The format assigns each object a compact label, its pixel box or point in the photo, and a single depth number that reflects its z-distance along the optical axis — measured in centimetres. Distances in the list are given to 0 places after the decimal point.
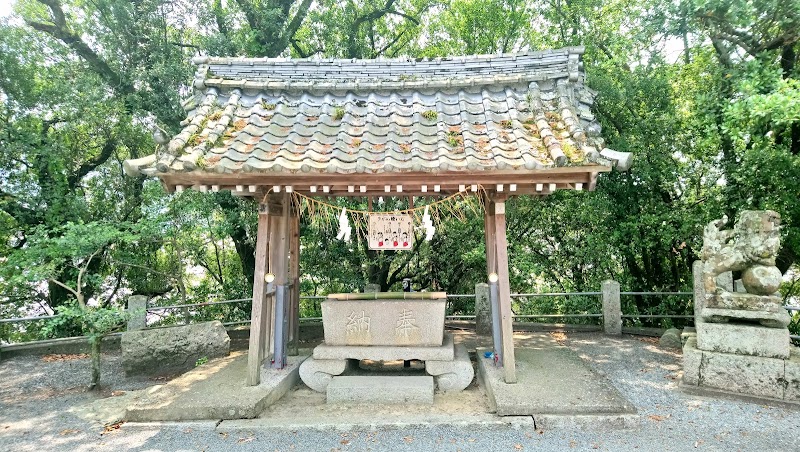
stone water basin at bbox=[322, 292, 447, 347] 564
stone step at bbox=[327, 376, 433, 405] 530
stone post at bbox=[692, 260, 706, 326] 745
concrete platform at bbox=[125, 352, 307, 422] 479
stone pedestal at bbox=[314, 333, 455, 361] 561
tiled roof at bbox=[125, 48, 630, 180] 458
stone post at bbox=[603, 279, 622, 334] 907
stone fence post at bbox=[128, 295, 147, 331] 824
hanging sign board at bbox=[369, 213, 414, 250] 567
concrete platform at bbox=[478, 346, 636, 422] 459
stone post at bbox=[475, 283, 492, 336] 923
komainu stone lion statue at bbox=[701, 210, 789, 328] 538
